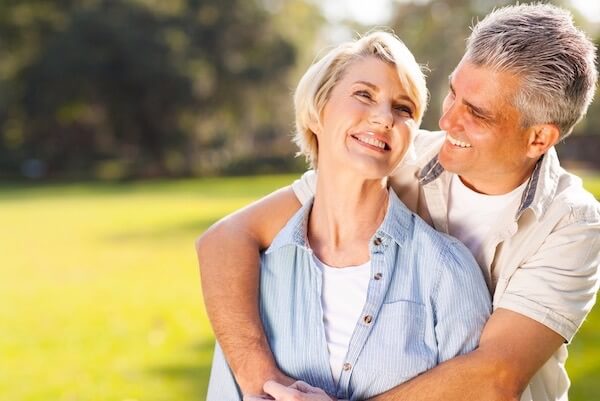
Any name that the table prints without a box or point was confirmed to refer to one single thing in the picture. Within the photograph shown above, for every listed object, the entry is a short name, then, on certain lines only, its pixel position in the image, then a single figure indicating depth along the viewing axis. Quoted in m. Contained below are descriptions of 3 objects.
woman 2.48
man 2.40
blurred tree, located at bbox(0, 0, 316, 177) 34.16
